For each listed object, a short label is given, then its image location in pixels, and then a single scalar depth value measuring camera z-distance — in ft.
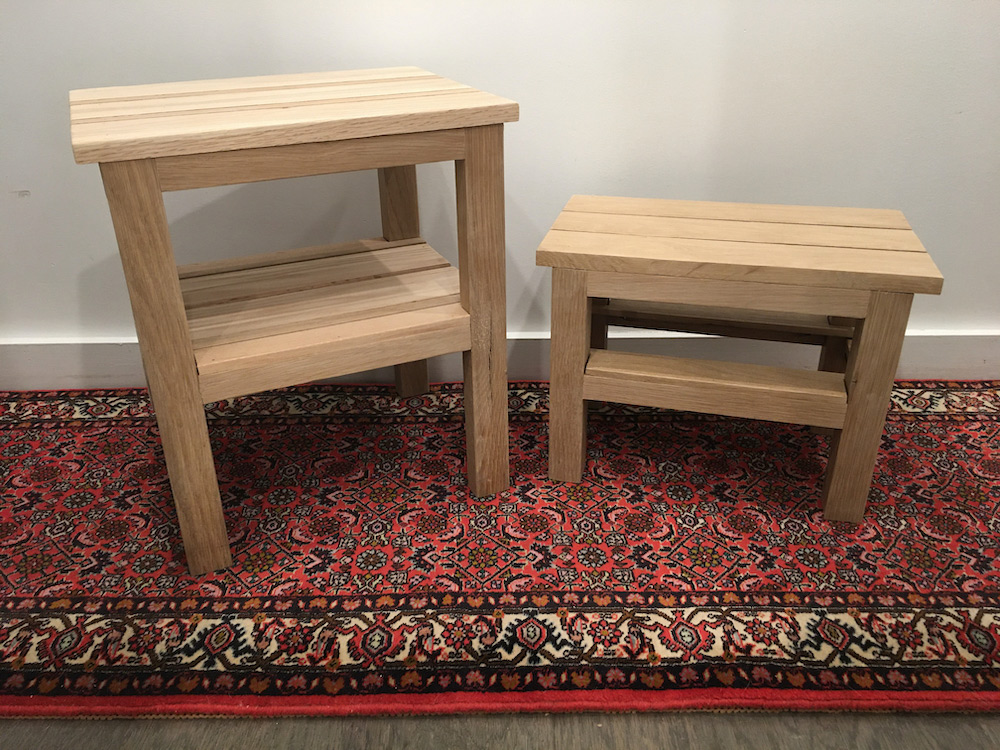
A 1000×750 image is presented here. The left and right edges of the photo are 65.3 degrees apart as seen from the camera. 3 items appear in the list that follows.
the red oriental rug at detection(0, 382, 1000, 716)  4.10
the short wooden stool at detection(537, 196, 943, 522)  4.64
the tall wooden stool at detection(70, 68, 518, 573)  3.98
